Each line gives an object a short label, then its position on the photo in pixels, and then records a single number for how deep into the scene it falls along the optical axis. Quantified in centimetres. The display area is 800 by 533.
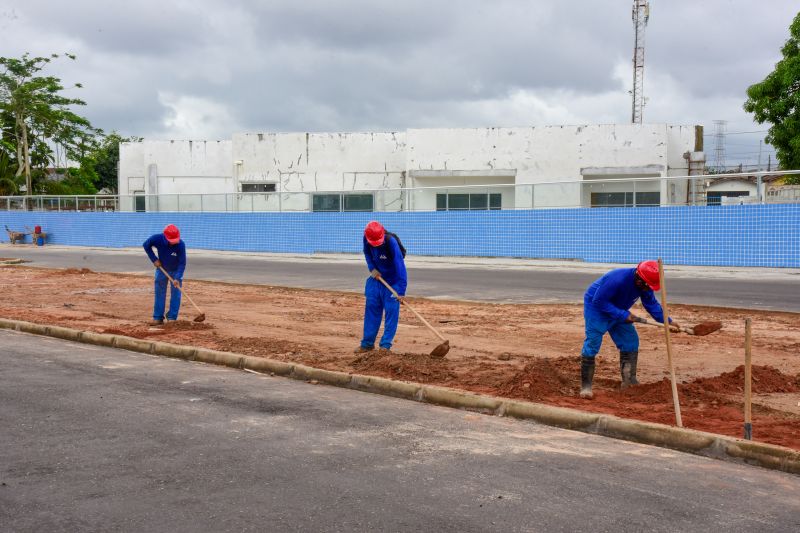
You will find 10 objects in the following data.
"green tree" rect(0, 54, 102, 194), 5275
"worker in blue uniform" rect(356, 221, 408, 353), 1017
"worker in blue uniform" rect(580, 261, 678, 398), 762
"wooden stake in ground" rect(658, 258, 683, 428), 654
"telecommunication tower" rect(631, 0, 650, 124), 5403
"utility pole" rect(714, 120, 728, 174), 7719
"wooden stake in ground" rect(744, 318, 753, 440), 612
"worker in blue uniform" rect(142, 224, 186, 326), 1280
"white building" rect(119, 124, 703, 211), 3086
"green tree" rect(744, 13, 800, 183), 2648
